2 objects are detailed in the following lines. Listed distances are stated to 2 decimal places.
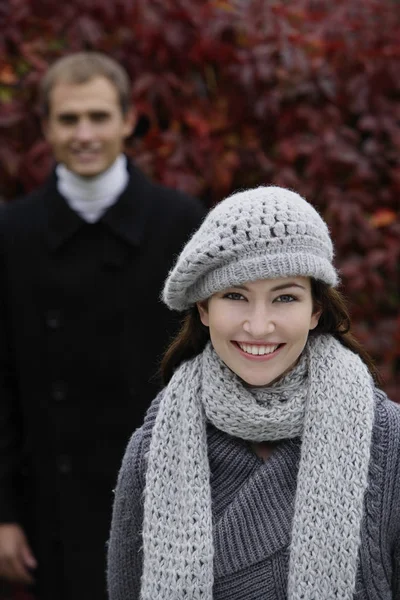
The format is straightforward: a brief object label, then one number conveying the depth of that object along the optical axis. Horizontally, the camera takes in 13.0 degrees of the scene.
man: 6.22
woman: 3.70
